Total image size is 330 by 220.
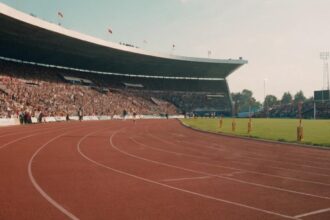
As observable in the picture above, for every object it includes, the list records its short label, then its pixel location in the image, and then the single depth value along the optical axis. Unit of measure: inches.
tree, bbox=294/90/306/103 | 7007.9
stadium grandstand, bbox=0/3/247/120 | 1875.0
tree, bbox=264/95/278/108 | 7150.6
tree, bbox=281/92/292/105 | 6899.6
